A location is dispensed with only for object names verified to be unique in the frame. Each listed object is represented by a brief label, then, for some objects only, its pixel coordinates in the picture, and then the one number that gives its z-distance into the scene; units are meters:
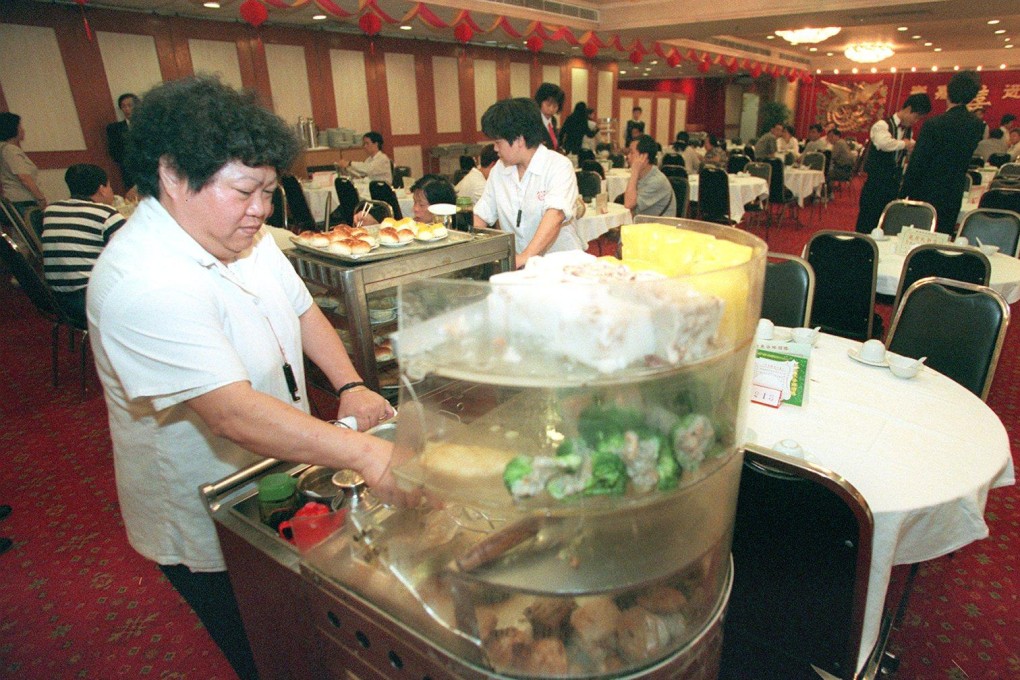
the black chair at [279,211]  5.47
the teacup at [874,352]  1.94
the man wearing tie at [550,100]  4.93
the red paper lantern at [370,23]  6.65
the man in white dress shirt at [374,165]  7.53
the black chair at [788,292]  2.45
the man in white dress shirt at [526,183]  2.82
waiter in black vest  4.88
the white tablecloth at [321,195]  6.93
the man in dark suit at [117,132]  6.80
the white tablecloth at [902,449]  1.30
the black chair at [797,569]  1.18
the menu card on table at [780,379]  1.70
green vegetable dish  0.75
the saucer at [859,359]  1.94
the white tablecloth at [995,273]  2.78
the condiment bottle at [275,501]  1.12
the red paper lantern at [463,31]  7.29
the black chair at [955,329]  1.98
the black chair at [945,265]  2.58
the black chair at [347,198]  6.25
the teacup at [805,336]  2.08
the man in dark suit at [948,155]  4.11
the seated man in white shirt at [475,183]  4.86
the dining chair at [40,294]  3.42
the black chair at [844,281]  2.88
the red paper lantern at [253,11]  5.39
